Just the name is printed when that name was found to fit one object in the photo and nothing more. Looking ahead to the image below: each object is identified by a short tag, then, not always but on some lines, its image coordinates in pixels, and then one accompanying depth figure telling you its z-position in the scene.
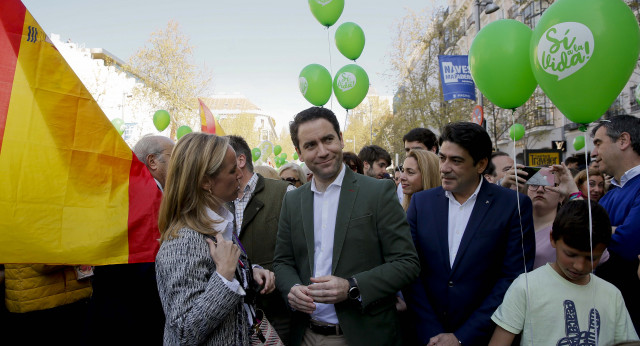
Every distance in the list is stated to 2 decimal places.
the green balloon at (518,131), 12.82
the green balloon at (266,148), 22.88
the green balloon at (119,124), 14.46
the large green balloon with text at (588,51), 2.38
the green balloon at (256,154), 21.14
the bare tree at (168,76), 23.59
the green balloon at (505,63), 3.07
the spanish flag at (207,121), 6.96
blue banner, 9.93
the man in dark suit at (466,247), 2.44
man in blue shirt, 2.62
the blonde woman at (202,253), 1.82
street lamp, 11.14
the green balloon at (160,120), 13.23
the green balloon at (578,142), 13.98
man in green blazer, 2.20
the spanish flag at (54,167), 2.03
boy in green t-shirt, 2.13
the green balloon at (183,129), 12.30
